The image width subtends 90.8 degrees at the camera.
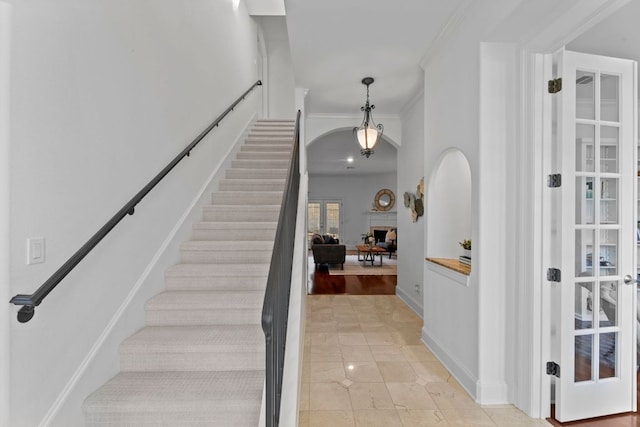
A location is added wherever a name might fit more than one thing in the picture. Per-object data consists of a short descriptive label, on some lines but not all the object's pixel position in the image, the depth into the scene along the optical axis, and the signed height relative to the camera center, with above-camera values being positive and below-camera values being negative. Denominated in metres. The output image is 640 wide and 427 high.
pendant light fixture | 4.04 +1.08
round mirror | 12.88 +0.75
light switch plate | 1.34 -0.15
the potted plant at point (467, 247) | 2.96 -0.25
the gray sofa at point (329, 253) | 8.27 -0.91
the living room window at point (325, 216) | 13.14 +0.11
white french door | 2.11 -0.16
